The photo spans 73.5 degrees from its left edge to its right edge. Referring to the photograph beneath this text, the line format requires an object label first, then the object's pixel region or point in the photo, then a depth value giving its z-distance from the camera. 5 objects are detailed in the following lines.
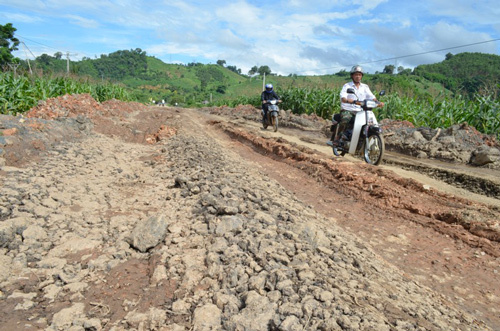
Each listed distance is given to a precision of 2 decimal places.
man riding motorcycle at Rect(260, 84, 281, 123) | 14.15
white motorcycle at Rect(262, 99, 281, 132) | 13.69
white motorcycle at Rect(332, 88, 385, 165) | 7.25
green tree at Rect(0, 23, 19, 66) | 24.43
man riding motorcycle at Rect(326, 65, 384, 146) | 7.42
